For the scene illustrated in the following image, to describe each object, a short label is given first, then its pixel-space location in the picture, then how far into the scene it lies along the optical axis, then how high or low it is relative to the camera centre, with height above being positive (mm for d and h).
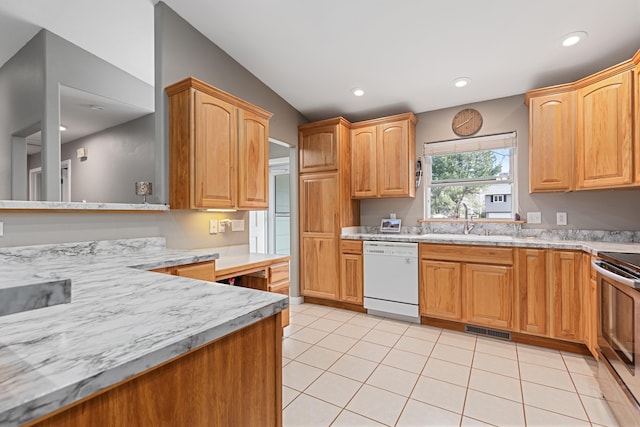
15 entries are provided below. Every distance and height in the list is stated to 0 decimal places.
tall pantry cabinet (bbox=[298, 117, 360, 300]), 3734 +135
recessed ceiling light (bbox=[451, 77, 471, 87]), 3070 +1332
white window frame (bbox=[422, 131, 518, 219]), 3338 +734
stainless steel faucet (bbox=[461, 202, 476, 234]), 3492 -132
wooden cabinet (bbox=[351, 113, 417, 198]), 3588 +675
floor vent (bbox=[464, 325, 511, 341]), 2855 -1154
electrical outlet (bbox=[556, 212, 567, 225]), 3055 -66
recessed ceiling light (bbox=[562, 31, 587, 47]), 2361 +1366
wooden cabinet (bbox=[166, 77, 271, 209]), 2410 +554
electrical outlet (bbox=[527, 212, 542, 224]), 3178 -67
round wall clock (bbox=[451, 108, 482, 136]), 3482 +1041
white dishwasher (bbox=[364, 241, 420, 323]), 3232 -732
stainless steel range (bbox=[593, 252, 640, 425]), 1506 -674
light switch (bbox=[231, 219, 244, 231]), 3099 -113
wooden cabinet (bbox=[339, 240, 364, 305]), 3572 -703
